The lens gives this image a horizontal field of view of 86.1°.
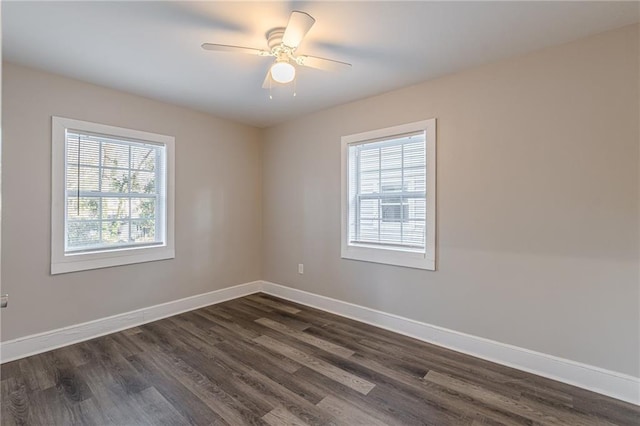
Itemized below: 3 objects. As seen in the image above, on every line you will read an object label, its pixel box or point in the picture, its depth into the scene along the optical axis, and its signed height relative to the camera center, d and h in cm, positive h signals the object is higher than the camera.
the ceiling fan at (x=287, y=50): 210 +112
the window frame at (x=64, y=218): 310 -5
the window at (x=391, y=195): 327 +19
